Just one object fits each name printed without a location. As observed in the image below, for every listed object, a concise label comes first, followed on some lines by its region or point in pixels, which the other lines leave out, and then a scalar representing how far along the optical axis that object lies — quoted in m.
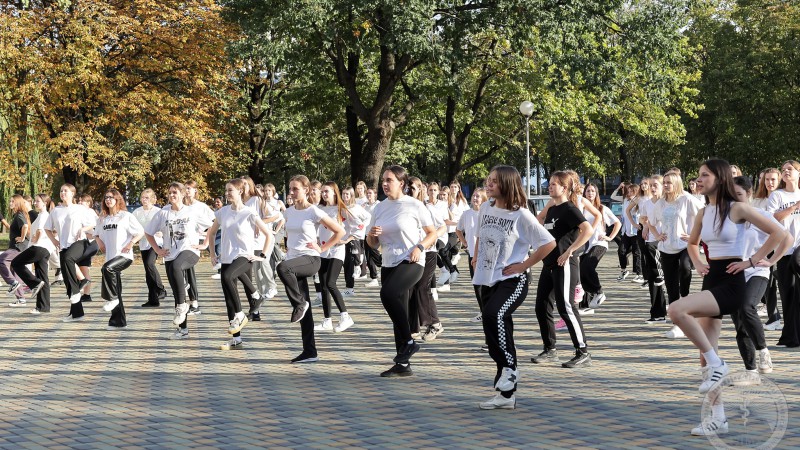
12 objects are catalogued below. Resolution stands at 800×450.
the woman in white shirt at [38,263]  17.17
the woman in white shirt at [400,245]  10.03
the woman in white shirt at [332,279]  13.80
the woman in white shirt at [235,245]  12.18
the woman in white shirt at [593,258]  15.51
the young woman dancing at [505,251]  8.44
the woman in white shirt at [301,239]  12.51
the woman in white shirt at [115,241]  14.75
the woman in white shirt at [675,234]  12.82
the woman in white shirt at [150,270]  17.59
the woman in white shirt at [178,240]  13.16
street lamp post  33.84
